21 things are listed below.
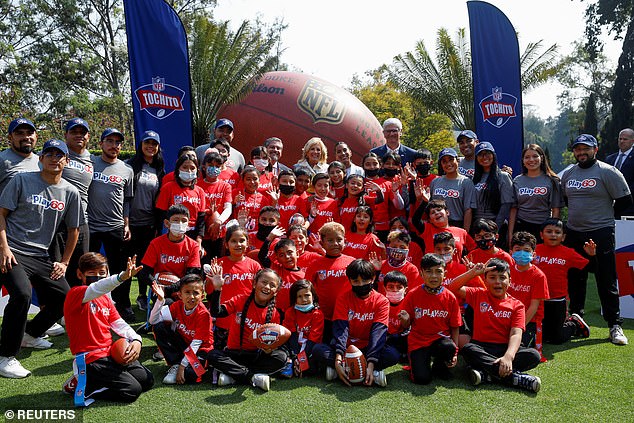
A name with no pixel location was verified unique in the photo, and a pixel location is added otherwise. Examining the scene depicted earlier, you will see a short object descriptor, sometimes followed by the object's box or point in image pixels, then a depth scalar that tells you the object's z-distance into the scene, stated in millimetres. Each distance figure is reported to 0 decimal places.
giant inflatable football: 11383
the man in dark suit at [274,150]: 7918
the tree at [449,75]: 19109
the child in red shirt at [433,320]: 4824
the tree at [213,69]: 16688
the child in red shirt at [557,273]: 5961
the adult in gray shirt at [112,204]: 6270
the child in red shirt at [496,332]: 4637
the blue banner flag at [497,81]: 9586
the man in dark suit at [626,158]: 8273
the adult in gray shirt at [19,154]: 5367
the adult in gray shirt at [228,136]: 8023
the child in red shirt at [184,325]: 4859
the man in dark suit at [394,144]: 7926
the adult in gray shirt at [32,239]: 4805
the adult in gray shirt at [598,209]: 6105
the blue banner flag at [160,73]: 8930
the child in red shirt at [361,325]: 4762
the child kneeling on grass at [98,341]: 4223
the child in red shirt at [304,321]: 4973
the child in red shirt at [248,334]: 4660
